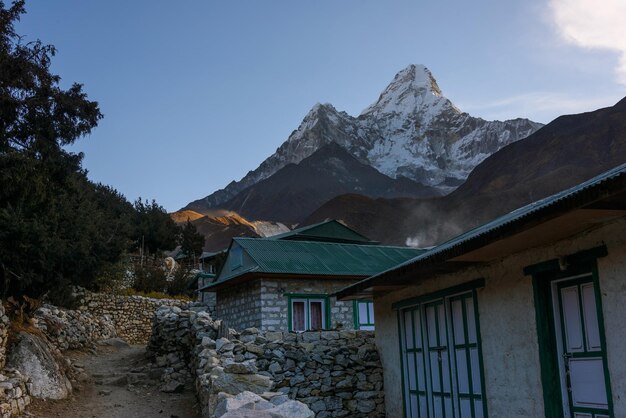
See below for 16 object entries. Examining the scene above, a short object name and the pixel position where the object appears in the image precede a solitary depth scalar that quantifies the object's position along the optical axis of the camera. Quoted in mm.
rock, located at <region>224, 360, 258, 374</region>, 11797
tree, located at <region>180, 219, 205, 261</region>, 50406
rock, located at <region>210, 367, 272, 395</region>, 11234
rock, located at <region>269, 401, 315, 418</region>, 8312
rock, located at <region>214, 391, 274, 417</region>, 8599
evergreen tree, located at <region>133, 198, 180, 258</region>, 45188
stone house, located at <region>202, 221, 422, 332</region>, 20656
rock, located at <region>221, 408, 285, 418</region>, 7953
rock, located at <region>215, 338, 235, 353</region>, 13227
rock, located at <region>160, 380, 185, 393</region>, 15133
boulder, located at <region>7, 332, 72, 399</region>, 13141
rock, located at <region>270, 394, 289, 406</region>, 9584
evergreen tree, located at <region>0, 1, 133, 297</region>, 13893
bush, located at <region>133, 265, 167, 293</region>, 36469
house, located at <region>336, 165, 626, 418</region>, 7266
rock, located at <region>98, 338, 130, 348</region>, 23922
